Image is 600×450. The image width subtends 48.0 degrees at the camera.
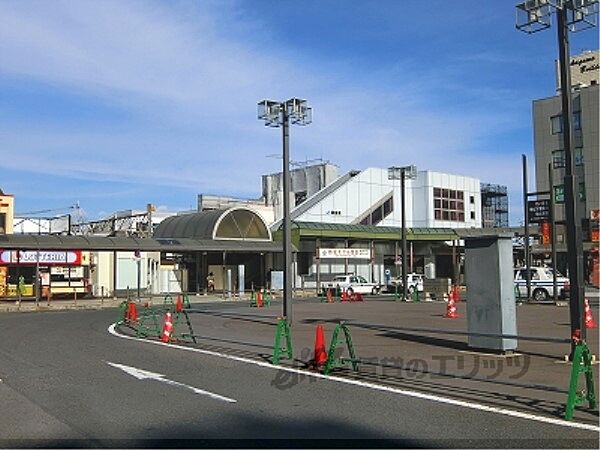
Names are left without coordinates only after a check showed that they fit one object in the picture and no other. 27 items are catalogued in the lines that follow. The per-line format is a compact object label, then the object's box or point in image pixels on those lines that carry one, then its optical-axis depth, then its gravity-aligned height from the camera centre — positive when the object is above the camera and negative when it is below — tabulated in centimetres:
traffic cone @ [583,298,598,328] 1974 -170
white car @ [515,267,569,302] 3447 -93
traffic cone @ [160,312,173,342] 1812 -151
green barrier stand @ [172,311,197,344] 1778 -175
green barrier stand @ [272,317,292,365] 1322 -143
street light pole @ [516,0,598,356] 1196 +281
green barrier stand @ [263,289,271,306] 3659 -157
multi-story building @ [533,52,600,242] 6944 +1361
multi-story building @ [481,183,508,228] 9562 +928
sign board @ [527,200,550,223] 3166 +268
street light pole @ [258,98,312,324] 2083 +457
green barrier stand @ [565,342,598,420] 802 -141
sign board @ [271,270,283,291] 4859 -58
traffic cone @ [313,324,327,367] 1232 -150
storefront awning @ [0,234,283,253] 4001 +195
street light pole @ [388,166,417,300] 3816 +623
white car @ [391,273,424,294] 4696 -92
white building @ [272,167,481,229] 6706 +713
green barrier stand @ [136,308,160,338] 1982 -176
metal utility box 1380 -46
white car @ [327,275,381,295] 4660 -105
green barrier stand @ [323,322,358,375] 1189 -158
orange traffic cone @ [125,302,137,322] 2481 -149
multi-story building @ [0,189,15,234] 5234 +499
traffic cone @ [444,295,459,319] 2511 -156
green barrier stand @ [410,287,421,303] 3729 -156
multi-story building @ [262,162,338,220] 7531 +1016
